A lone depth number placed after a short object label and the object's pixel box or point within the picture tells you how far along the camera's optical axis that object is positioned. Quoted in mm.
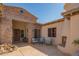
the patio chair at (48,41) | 5352
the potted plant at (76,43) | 2876
